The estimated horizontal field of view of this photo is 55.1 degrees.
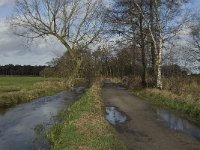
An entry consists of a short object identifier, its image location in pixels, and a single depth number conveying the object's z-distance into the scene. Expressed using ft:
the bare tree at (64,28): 86.02
